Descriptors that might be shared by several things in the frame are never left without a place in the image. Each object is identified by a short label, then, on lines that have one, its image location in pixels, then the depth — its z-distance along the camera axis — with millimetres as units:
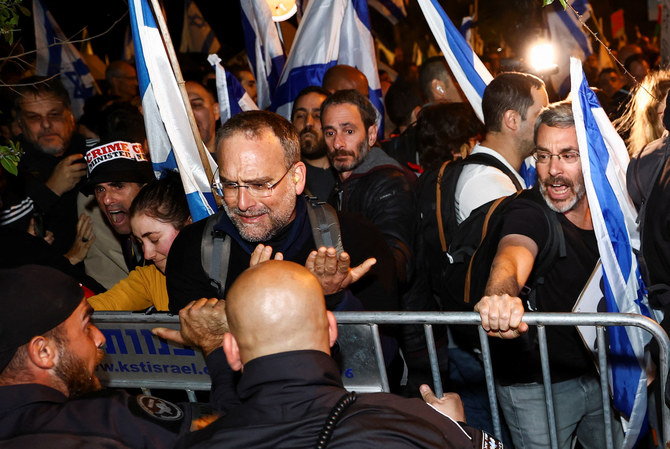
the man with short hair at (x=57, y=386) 2469
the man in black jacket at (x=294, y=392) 2133
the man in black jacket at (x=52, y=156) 6230
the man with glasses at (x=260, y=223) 3760
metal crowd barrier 3107
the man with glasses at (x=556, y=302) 3828
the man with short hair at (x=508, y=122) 4844
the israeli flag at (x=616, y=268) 3609
